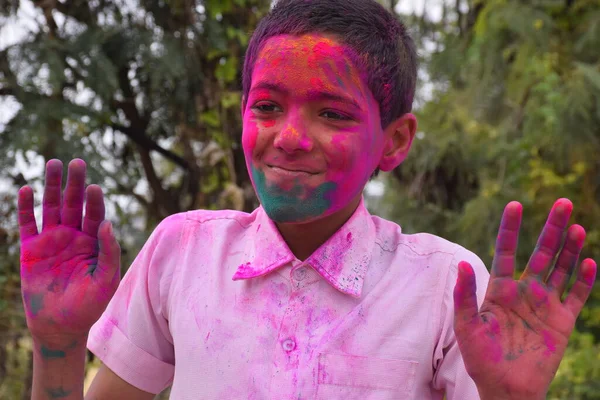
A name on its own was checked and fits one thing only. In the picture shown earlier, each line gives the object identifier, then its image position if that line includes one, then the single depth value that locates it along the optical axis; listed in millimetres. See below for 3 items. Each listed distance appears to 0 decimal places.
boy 1328
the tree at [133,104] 3045
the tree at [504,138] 4465
